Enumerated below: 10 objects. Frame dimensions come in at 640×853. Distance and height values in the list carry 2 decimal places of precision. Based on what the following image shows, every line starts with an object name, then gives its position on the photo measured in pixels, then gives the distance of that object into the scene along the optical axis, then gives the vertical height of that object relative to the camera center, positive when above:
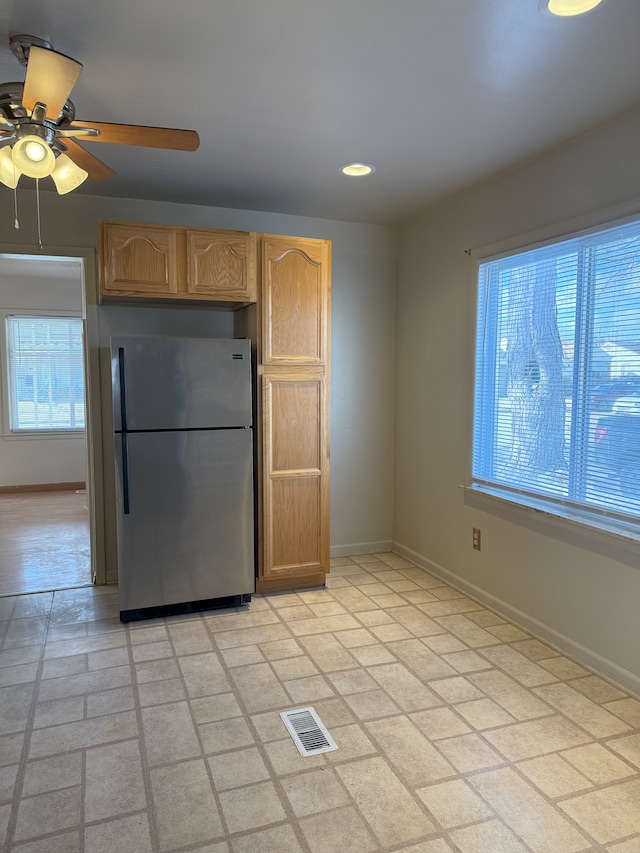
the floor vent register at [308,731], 2.12 -1.33
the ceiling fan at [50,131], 1.74 +0.85
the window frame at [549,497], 2.49 -0.59
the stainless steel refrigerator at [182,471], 3.10 -0.51
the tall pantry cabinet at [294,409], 3.41 -0.17
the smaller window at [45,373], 6.81 +0.07
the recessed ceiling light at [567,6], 1.69 +1.10
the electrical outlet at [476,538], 3.47 -0.94
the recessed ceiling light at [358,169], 3.06 +1.13
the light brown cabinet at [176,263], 3.11 +0.64
